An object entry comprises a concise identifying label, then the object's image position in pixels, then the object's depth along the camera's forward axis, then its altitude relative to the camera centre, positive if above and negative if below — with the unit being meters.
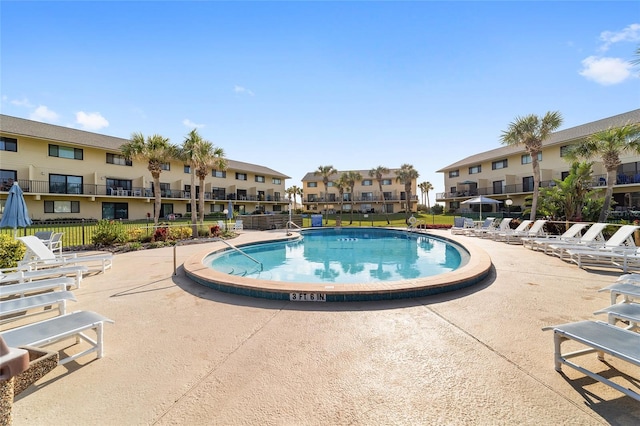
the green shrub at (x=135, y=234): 13.78 -1.01
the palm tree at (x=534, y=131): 19.11 +5.36
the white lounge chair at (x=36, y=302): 3.54 -1.17
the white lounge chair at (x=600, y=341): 2.35 -1.30
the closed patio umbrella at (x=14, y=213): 7.72 +0.12
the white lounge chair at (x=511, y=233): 14.00 -1.49
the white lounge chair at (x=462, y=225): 18.61 -1.48
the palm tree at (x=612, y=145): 14.76 +3.16
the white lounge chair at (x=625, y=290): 3.78 -1.27
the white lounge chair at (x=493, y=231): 15.46 -1.48
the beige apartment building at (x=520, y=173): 24.75 +3.72
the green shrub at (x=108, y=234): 12.87 -0.91
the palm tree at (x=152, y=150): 16.61 +3.96
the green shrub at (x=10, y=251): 7.37 -0.95
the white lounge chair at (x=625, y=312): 3.05 -1.28
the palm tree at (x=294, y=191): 58.59 +4.29
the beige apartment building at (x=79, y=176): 23.25 +3.95
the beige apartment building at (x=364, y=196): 52.56 +2.63
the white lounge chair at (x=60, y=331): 2.71 -1.22
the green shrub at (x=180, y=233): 15.13 -1.12
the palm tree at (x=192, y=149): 17.98 +4.23
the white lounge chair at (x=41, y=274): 5.07 -1.17
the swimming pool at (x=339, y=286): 5.27 -1.58
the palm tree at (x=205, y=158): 18.49 +3.90
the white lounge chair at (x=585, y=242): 9.05 -1.38
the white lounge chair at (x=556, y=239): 10.45 -1.41
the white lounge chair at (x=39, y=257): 7.07 -1.09
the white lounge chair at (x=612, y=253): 7.53 -1.45
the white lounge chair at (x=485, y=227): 16.76 -1.42
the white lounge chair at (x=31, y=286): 4.38 -1.16
